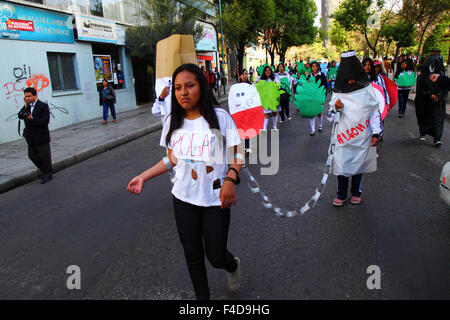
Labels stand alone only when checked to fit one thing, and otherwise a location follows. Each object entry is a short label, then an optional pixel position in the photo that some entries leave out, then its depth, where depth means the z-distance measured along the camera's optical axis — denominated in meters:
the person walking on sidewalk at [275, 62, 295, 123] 10.02
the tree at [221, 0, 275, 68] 26.59
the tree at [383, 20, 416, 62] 25.56
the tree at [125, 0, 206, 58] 15.98
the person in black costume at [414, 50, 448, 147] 7.56
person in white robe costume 4.17
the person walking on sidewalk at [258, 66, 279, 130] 8.42
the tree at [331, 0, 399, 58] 26.99
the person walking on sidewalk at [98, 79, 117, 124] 13.19
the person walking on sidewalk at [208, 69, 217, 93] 19.77
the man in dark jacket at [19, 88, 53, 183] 6.45
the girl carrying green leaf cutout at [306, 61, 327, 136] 9.48
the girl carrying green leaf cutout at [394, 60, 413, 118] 10.77
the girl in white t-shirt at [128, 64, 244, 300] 2.30
